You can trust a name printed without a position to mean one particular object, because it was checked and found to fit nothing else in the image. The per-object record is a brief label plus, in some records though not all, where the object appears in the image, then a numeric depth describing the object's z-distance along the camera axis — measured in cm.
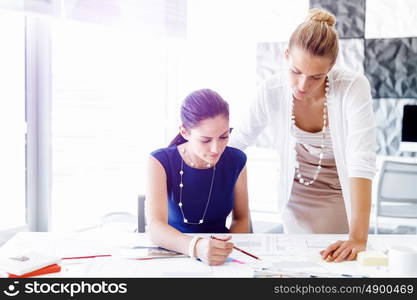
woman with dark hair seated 176
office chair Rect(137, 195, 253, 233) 196
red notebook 132
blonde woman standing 167
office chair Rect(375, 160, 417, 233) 345
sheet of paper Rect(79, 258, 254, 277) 135
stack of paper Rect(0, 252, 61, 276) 133
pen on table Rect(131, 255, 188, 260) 150
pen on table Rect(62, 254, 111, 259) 152
